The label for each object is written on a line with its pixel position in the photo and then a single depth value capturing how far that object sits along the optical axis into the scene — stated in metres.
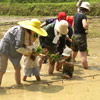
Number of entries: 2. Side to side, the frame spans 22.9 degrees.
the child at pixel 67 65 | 5.73
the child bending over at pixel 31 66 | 5.46
